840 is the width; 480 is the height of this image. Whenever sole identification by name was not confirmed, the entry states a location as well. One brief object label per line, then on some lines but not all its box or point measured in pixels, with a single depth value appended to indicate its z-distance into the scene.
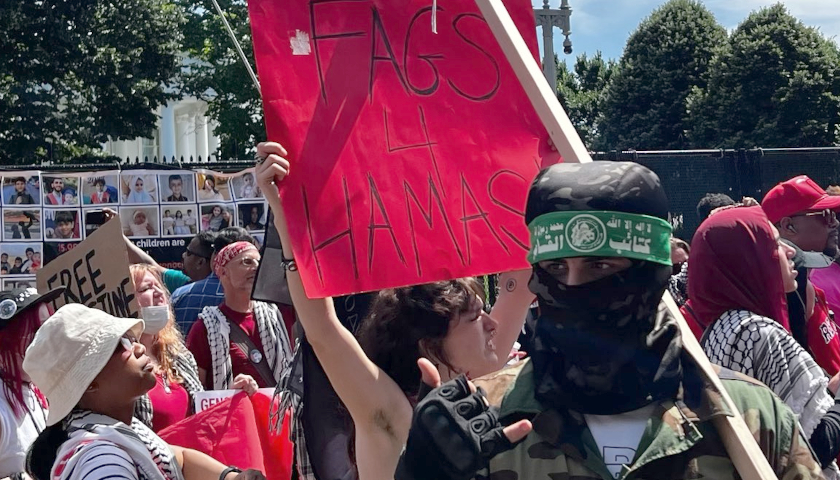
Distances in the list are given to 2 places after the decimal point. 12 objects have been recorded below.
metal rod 3.06
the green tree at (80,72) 23.39
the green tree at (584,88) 51.47
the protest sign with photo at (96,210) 9.84
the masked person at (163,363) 4.15
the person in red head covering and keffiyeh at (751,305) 3.25
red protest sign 3.00
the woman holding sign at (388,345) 2.75
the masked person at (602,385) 1.87
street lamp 15.17
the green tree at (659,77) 38.09
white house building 43.67
